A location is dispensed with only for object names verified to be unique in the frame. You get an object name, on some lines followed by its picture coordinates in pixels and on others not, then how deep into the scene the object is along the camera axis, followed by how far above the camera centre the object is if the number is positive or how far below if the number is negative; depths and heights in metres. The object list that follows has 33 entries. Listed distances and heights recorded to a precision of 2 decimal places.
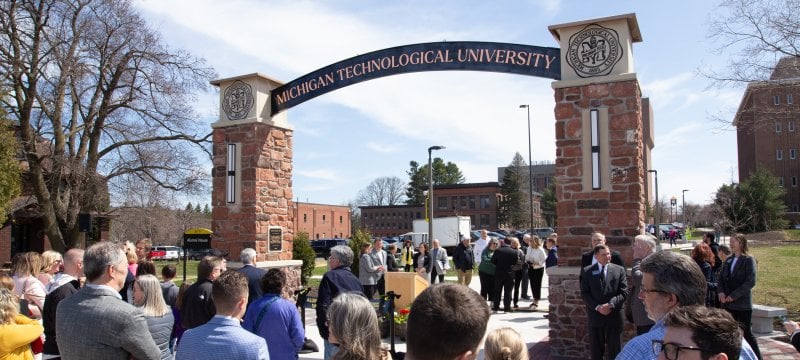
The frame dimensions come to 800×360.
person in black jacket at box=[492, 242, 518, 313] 13.02 -1.30
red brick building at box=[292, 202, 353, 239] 74.44 -0.95
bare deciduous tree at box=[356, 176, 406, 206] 97.50 +3.13
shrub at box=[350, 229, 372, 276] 19.12 -0.96
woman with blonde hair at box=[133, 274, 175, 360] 4.53 -0.73
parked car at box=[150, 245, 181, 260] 50.44 -3.31
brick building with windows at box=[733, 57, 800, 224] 63.75 +5.88
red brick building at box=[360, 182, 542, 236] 76.88 +1.24
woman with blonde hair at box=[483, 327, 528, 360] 2.70 -0.62
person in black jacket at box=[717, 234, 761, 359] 7.61 -0.95
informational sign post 15.69 -0.74
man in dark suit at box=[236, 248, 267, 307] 6.44 -0.71
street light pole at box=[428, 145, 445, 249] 22.38 +0.29
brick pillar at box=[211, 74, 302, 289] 11.29 +0.72
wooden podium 11.66 -1.43
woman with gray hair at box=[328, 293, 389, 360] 3.14 -0.63
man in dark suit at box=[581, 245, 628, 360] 6.73 -0.97
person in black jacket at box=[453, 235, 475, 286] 14.62 -1.20
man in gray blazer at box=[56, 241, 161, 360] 3.59 -0.65
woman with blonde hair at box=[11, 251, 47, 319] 6.12 -0.68
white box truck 36.94 -1.08
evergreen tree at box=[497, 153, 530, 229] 73.06 +1.26
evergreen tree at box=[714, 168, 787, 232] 47.78 +0.51
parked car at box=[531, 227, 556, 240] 51.03 -1.82
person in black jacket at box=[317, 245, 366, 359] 5.88 -0.73
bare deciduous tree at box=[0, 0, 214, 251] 19.06 +3.70
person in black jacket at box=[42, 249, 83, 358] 5.20 -0.70
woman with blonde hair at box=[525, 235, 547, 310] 13.49 -1.23
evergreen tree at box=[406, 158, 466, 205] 85.75 +5.20
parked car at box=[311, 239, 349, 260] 44.52 -2.55
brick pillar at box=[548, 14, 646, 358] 8.13 +0.78
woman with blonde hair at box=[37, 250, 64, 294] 6.66 -0.57
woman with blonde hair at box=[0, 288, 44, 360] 4.14 -0.82
